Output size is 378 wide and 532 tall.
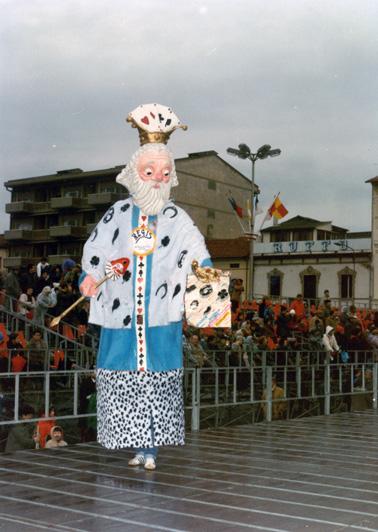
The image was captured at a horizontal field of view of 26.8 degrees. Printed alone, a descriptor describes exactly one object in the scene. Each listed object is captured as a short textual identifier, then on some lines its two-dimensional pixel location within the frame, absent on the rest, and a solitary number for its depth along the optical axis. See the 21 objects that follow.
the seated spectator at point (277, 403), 9.72
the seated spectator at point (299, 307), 18.91
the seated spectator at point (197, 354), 11.09
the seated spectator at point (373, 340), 14.70
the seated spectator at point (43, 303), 11.71
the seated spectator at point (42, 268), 13.97
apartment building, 37.25
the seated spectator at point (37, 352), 10.14
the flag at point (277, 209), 30.00
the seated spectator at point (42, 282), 13.44
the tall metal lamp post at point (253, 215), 23.72
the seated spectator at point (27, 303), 12.00
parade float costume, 5.80
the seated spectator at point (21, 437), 7.57
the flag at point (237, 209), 27.51
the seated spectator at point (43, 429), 7.22
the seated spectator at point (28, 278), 13.62
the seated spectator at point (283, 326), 15.02
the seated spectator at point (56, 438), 7.18
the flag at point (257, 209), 25.99
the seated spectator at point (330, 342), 14.25
